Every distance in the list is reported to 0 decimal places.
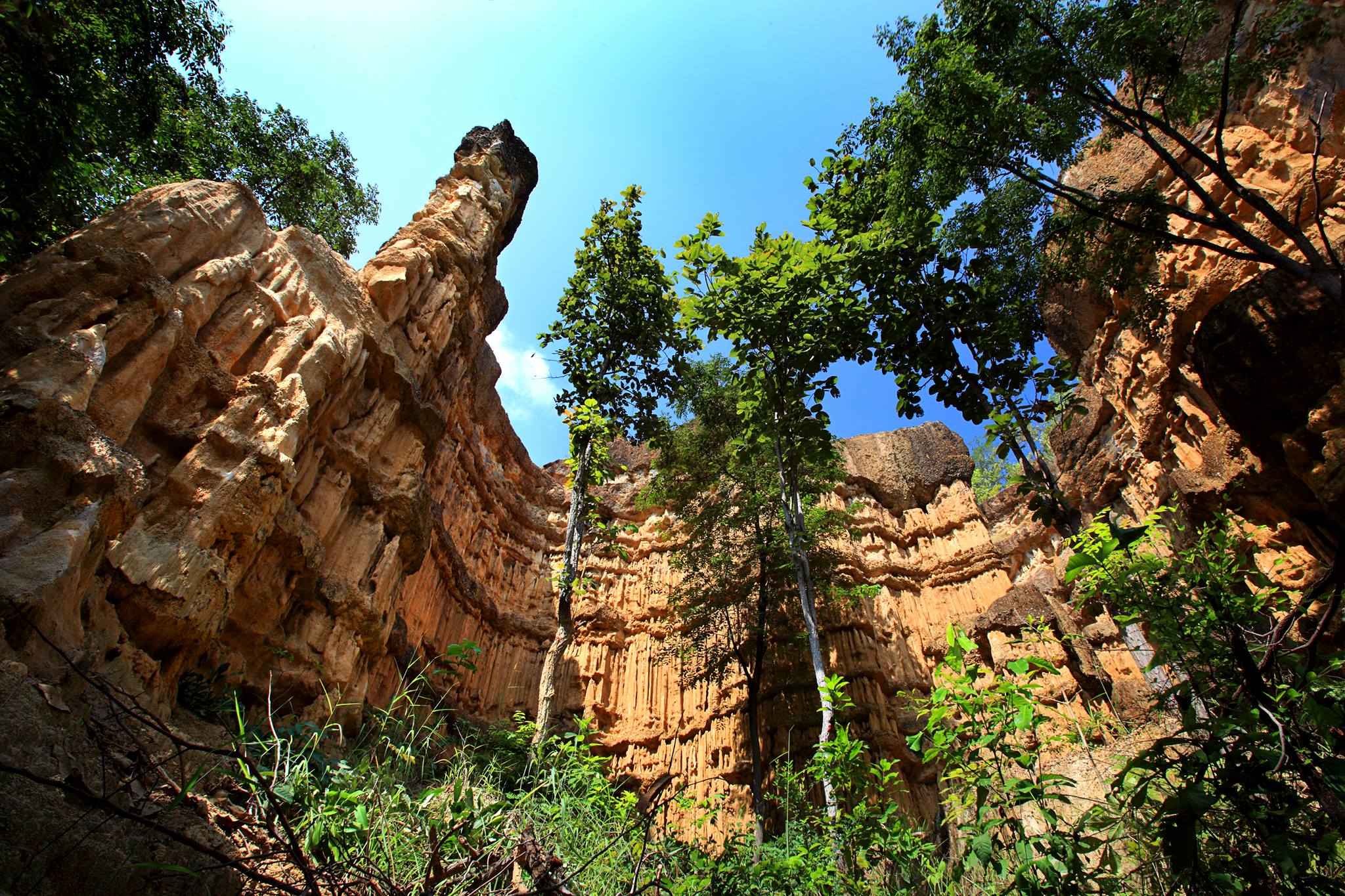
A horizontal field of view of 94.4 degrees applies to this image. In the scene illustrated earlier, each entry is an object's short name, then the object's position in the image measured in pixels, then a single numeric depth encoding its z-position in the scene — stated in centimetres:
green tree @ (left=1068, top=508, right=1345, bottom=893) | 187
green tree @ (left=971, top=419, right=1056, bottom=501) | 2314
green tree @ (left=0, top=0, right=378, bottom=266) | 683
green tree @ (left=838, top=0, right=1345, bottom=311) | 550
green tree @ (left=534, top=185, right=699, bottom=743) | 957
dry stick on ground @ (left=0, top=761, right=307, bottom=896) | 139
